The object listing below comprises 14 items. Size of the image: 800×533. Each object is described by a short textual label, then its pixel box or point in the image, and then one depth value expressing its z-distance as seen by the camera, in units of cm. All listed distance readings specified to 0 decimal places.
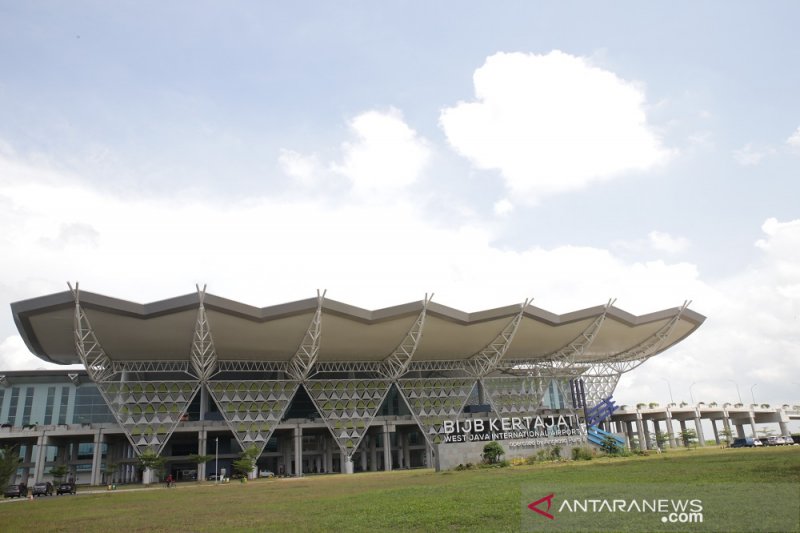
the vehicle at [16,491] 4616
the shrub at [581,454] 4981
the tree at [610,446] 5781
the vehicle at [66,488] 4850
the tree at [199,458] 6041
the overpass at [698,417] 9494
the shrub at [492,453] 4809
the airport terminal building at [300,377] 5253
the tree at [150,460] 5712
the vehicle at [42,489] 4762
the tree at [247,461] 5804
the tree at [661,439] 9075
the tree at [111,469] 6221
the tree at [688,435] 10075
